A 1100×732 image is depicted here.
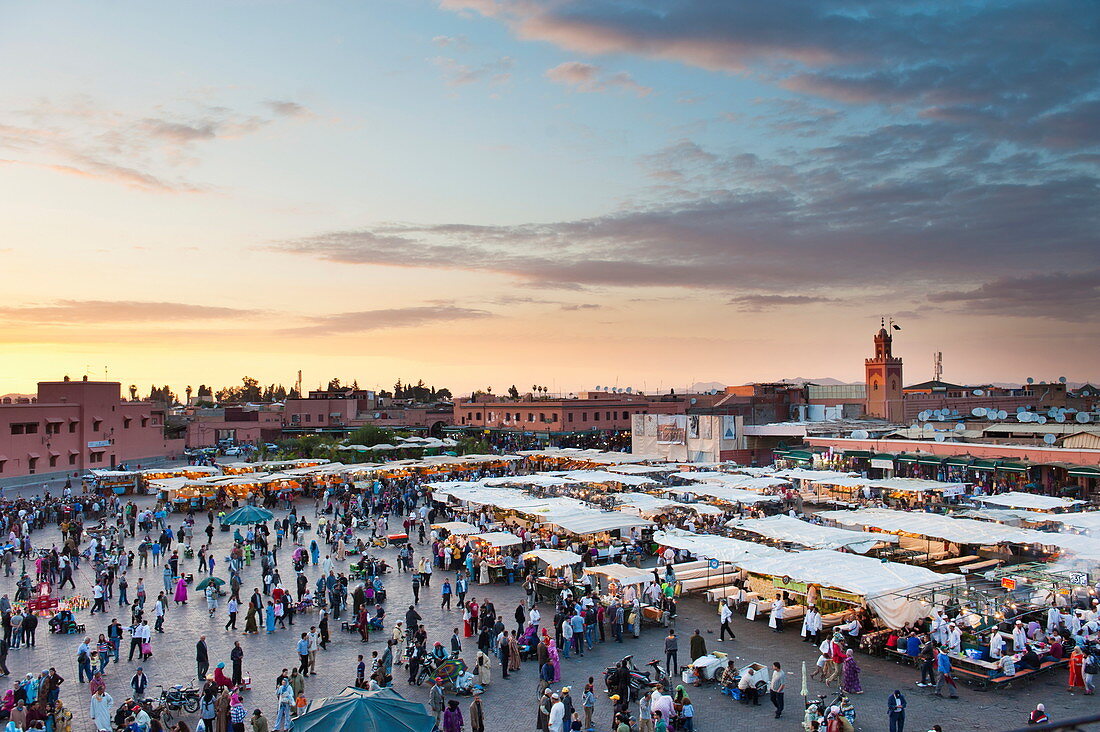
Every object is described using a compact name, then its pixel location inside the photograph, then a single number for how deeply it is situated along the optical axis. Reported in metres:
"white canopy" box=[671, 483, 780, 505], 29.66
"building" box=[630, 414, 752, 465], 50.84
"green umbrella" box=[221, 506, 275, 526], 26.33
